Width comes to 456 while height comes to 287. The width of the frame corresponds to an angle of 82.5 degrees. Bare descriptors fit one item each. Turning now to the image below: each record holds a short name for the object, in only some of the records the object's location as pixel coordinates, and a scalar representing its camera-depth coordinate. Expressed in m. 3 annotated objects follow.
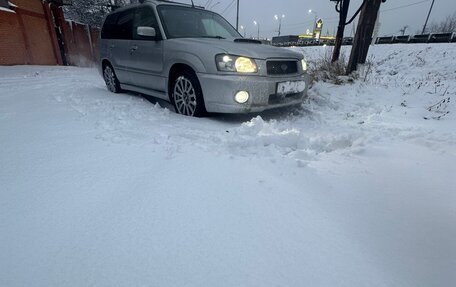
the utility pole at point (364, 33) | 5.19
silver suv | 3.09
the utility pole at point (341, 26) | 6.55
